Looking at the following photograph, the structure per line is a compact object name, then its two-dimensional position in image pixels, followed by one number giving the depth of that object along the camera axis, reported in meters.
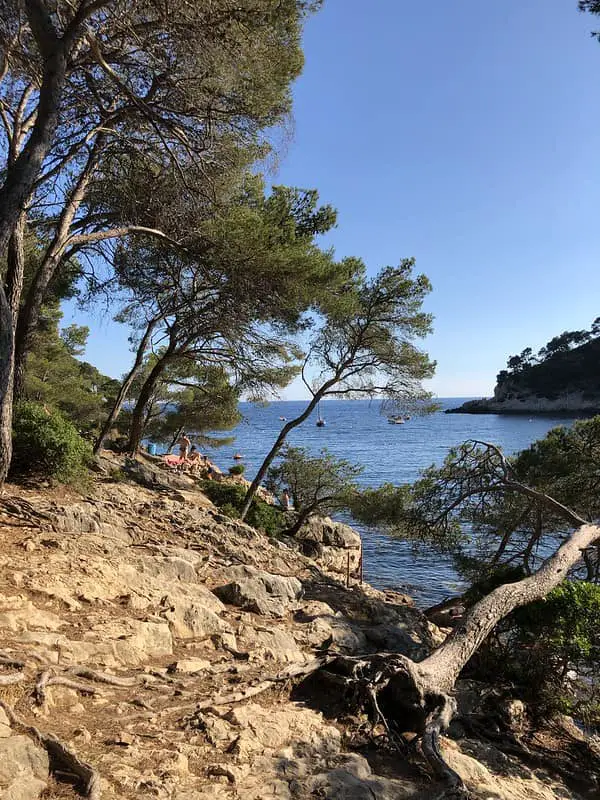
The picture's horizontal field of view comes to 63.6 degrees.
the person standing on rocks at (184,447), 19.25
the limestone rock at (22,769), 2.06
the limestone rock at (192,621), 4.51
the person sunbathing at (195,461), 18.55
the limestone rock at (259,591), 5.87
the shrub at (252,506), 13.48
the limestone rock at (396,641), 6.44
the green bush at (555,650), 5.44
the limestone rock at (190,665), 3.76
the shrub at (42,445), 6.97
